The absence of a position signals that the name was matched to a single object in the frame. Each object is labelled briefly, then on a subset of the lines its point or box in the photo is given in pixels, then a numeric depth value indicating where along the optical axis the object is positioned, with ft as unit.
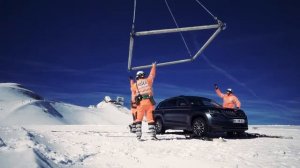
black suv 34.87
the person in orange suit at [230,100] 47.19
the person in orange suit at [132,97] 33.67
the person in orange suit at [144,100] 31.55
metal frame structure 35.15
